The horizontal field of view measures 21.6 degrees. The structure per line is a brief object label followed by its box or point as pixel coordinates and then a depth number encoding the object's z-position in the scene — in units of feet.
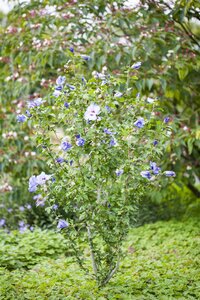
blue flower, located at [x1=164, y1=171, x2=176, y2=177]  9.64
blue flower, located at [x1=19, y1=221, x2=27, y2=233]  17.81
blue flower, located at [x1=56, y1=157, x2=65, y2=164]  9.88
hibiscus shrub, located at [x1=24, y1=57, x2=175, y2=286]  9.51
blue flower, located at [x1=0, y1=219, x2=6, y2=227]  18.57
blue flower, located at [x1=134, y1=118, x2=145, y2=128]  9.36
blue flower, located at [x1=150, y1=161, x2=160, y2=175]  9.48
